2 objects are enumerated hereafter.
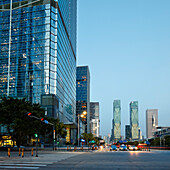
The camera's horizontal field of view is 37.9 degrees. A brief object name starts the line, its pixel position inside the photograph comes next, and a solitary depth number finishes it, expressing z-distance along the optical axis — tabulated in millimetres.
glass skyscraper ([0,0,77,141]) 97438
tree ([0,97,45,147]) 48094
